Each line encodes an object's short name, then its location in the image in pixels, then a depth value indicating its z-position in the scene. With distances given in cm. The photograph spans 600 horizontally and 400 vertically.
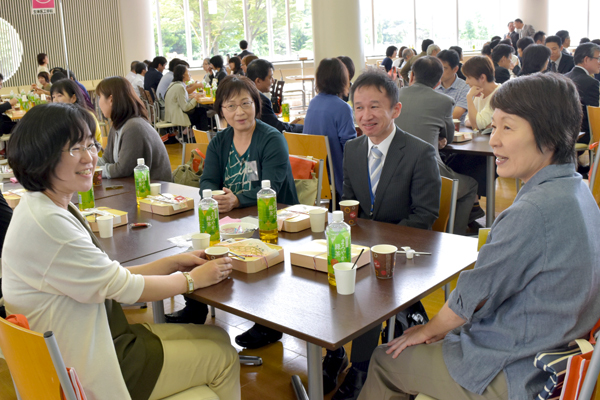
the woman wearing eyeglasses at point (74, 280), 137
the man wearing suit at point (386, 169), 229
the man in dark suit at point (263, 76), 501
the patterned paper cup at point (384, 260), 161
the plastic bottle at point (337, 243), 158
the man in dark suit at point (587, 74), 502
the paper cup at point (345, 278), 152
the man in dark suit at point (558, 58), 725
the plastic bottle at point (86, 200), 254
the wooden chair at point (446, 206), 235
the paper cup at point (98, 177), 314
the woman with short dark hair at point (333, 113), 396
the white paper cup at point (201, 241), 190
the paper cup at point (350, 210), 212
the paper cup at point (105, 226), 218
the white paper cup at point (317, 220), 209
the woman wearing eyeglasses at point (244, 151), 267
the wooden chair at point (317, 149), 365
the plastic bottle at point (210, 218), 197
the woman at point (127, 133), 327
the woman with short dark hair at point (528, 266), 125
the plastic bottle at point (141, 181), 264
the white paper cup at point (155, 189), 270
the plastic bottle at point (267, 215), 201
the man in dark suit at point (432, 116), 357
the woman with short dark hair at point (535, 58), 514
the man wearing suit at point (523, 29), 1212
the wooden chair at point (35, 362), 111
